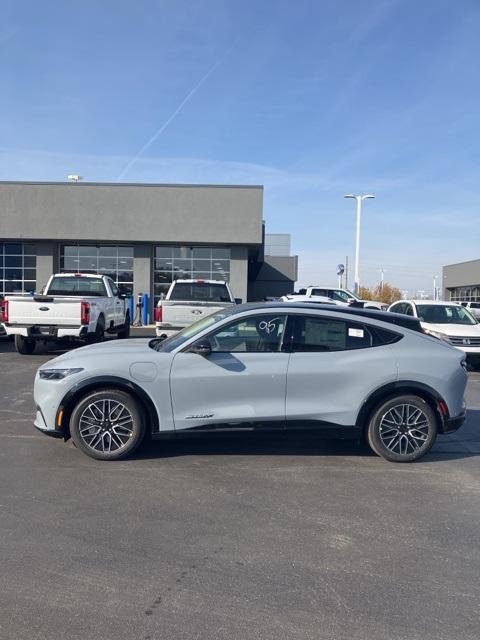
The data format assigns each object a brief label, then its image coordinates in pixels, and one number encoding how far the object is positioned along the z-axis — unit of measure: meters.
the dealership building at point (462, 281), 55.38
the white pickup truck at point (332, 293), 24.58
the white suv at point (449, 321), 12.94
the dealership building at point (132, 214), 24.95
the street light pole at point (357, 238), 32.31
